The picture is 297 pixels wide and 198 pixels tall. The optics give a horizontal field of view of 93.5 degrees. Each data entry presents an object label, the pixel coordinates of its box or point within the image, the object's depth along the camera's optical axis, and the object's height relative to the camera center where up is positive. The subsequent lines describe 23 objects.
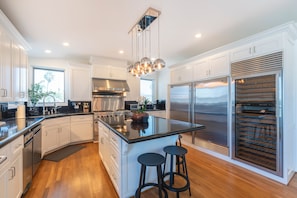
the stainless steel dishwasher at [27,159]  1.86 -0.87
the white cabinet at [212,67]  2.98 +0.74
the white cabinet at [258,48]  2.23 +0.89
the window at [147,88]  5.93 +0.45
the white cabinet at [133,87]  5.02 +0.41
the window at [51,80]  4.14 +0.56
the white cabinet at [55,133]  3.14 -0.85
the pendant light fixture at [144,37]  2.19 +1.29
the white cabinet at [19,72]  2.33 +0.48
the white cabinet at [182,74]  3.80 +0.71
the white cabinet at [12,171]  1.33 -0.78
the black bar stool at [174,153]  1.76 -0.72
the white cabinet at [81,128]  3.92 -0.85
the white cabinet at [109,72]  4.31 +0.86
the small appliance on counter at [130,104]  4.78 -0.19
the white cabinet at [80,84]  4.16 +0.45
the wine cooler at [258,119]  2.22 -0.37
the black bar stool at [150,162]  1.59 -0.73
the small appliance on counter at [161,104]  5.54 -0.22
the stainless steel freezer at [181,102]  3.76 -0.10
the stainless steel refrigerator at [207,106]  2.99 -0.19
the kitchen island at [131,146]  1.66 -0.67
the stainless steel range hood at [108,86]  4.21 +0.39
